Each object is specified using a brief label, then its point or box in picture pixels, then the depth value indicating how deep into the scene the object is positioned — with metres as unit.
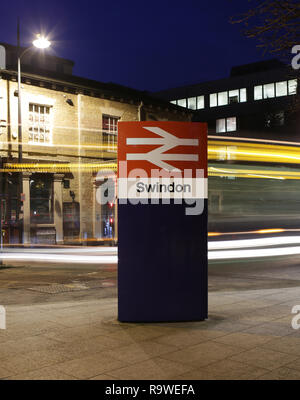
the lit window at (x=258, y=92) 52.01
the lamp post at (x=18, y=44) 18.12
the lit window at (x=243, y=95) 53.19
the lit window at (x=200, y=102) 56.62
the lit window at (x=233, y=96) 53.84
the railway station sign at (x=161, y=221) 6.32
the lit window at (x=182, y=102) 58.81
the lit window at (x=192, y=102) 57.55
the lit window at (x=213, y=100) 55.53
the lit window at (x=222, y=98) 54.81
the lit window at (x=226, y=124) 53.84
